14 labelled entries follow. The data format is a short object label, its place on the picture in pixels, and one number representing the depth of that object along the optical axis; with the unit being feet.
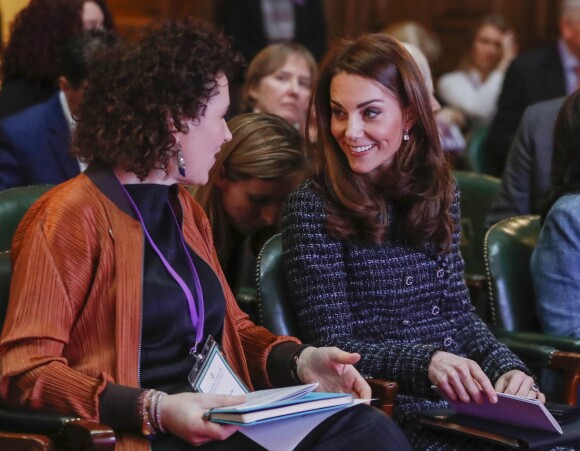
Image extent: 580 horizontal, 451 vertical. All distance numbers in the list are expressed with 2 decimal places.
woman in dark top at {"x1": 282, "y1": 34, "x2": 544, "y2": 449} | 13.64
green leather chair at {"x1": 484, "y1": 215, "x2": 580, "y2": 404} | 16.79
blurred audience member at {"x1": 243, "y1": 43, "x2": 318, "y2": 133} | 23.38
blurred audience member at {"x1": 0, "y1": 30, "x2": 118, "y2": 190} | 18.94
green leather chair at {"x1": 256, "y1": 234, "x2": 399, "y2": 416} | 14.45
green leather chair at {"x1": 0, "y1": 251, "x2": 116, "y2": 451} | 10.26
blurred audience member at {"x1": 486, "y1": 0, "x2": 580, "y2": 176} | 28.16
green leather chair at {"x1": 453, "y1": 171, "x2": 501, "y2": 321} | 21.67
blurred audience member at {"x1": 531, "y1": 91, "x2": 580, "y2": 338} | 15.63
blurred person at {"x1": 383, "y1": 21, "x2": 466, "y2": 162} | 30.55
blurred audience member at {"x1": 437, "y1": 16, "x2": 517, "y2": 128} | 33.85
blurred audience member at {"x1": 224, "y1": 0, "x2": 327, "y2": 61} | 29.85
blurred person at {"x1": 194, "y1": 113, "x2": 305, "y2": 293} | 15.73
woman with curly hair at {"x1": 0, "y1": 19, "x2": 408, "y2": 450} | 10.87
